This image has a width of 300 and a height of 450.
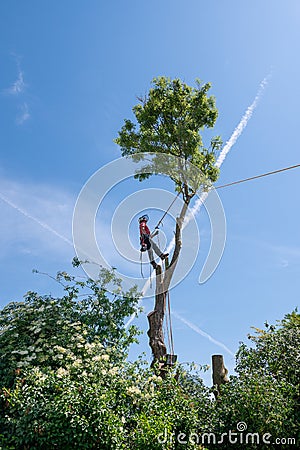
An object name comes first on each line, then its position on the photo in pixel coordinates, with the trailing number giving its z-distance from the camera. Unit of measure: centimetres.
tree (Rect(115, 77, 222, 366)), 828
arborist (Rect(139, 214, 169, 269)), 744
